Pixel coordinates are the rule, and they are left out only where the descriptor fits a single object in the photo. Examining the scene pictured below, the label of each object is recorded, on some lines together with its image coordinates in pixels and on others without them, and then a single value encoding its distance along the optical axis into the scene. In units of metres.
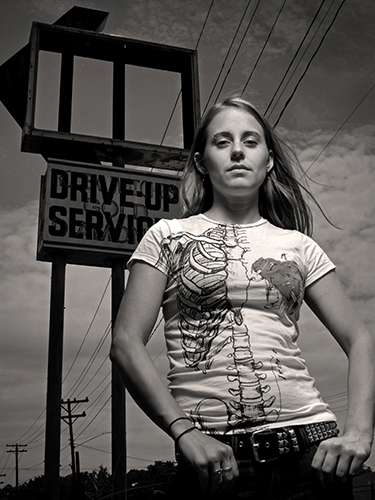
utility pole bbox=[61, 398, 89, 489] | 38.88
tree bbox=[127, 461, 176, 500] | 63.94
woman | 1.48
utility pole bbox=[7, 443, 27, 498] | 53.00
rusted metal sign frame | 8.62
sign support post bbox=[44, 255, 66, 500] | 7.10
